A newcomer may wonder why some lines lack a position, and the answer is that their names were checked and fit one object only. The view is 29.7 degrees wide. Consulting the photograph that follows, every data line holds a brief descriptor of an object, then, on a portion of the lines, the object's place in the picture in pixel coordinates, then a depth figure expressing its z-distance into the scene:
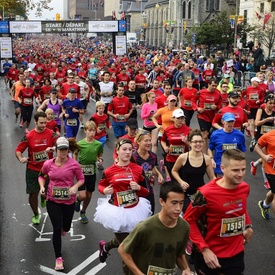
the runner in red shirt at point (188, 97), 13.02
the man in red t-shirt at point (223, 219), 4.41
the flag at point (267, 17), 39.98
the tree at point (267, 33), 42.41
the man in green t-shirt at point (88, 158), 7.80
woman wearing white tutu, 5.71
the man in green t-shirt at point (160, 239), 3.97
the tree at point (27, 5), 28.95
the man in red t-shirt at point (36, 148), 7.65
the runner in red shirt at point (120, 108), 12.15
